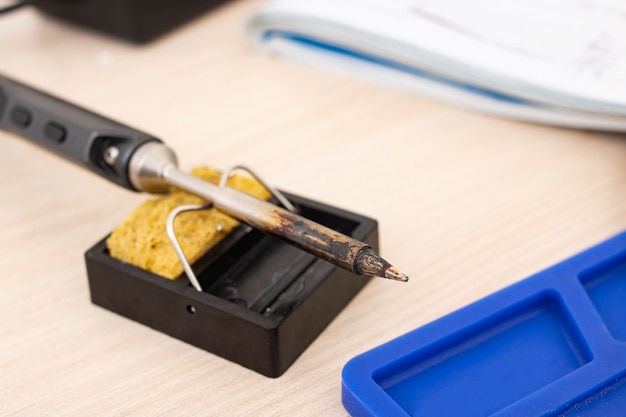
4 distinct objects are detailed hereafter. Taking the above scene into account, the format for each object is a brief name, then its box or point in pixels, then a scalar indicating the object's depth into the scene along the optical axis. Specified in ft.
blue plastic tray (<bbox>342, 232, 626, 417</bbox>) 1.35
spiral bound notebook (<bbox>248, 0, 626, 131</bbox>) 1.70
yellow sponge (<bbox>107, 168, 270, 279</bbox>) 1.44
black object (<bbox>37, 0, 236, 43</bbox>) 1.90
